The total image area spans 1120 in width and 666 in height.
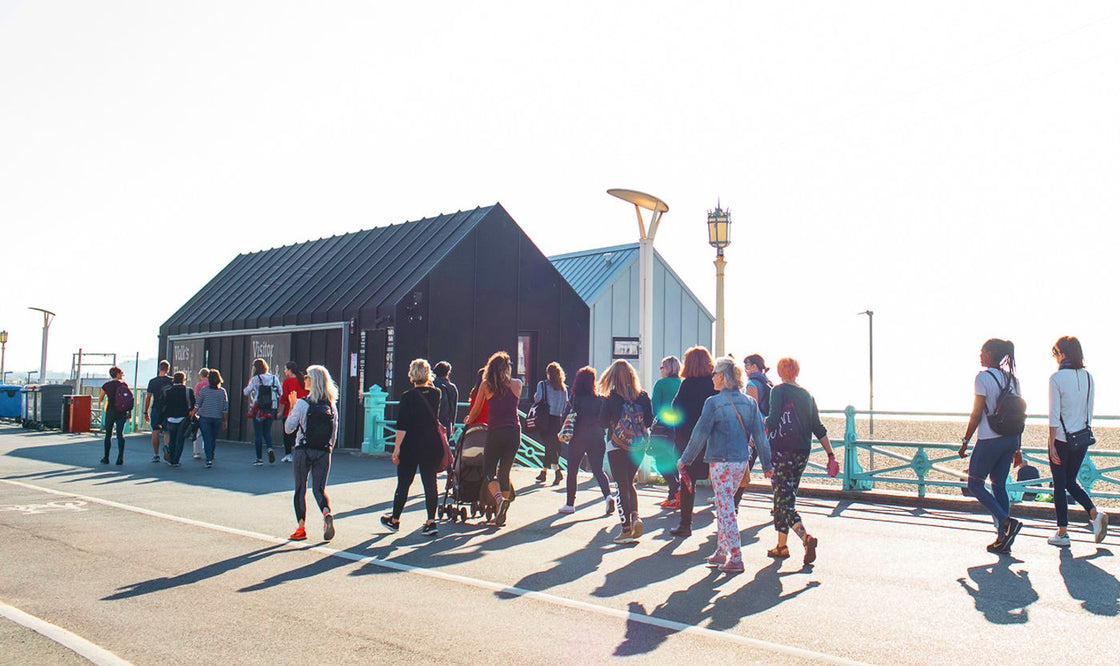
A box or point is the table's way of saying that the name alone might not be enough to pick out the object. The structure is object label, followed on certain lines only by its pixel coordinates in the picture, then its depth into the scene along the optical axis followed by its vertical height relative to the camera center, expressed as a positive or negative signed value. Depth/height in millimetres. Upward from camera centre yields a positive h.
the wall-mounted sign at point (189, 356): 26422 +600
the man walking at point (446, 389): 11852 -101
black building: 20844 +1681
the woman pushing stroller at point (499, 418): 9633 -373
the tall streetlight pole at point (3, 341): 49094 +1705
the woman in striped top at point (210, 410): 16203 -584
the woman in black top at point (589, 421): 10445 -420
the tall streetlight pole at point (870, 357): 41750 +1553
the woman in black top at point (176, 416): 15914 -688
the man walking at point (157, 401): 16266 -445
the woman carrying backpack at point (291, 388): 15820 -170
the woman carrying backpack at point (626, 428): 9109 -448
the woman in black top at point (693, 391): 9641 -47
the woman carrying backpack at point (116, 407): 16297 -564
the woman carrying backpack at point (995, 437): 8477 -419
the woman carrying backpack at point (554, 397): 13859 -203
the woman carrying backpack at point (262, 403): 16859 -462
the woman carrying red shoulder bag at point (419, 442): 9250 -616
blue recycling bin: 32281 -1022
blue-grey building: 36250 +3405
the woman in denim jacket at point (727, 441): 7801 -462
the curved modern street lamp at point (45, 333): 42125 +1864
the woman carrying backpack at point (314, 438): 8898 -578
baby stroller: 9992 -1028
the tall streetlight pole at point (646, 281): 15406 +1756
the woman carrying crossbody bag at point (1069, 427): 8883 -323
